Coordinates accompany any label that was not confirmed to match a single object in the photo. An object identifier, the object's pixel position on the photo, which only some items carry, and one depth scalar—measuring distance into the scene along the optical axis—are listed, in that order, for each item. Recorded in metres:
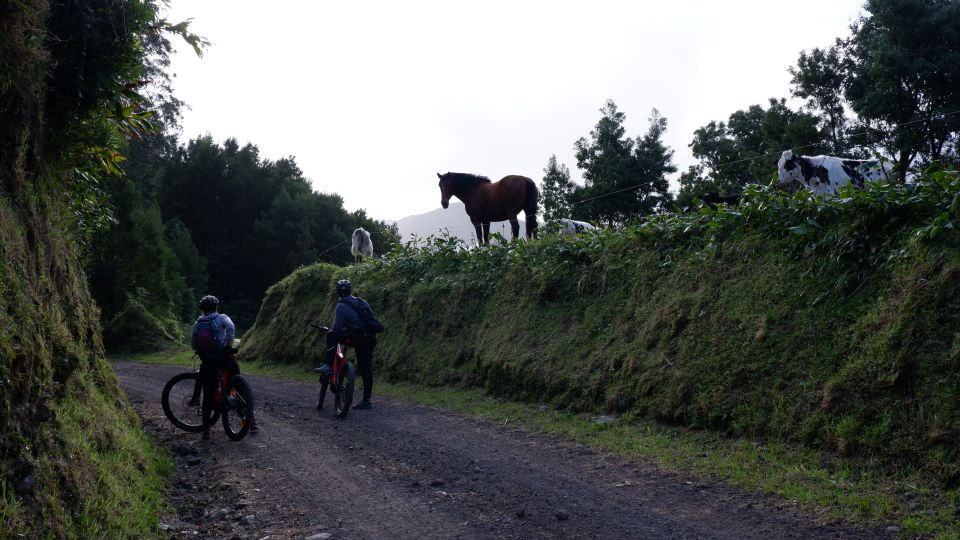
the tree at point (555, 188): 41.22
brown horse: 17.31
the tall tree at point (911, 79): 21.80
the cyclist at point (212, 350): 9.09
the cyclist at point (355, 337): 11.31
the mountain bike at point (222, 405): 8.94
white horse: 23.66
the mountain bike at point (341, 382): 10.42
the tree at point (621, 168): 39.56
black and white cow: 11.85
